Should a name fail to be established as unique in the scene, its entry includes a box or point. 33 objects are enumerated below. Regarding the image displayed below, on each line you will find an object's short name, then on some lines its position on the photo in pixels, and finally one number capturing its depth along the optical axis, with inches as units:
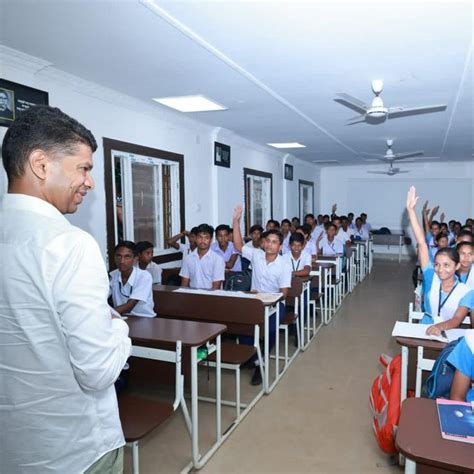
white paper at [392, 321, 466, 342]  85.8
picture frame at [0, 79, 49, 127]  115.3
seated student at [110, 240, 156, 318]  112.7
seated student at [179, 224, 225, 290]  156.1
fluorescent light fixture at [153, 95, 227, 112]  168.1
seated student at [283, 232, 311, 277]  185.3
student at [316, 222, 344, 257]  271.1
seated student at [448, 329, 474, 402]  63.6
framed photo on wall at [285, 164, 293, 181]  358.0
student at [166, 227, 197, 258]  203.2
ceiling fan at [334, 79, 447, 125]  134.1
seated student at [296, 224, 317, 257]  226.2
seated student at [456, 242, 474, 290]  134.5
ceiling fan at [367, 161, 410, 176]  356.6
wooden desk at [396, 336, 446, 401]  83.0
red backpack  85.0
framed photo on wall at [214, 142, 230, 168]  240.8
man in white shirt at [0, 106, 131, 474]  34.8
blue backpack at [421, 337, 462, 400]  67.9
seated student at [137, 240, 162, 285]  158.4
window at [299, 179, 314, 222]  416.5
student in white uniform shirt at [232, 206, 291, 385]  150.6
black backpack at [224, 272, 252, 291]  161.0
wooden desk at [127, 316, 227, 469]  84.4
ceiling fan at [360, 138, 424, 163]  277.6
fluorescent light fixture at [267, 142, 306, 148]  301.6
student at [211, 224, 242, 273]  208.1
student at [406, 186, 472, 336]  108.5
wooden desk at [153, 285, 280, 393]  117.3
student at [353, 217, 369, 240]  381.3
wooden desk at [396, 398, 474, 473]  43.6
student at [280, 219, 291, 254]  276.5
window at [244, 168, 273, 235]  293.3
